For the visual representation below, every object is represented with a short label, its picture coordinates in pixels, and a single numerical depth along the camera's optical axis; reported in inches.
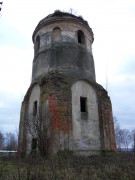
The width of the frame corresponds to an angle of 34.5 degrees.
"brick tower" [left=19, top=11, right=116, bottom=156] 480.7
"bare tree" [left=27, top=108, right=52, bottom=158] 457.1
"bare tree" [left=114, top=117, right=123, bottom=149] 1803.9
